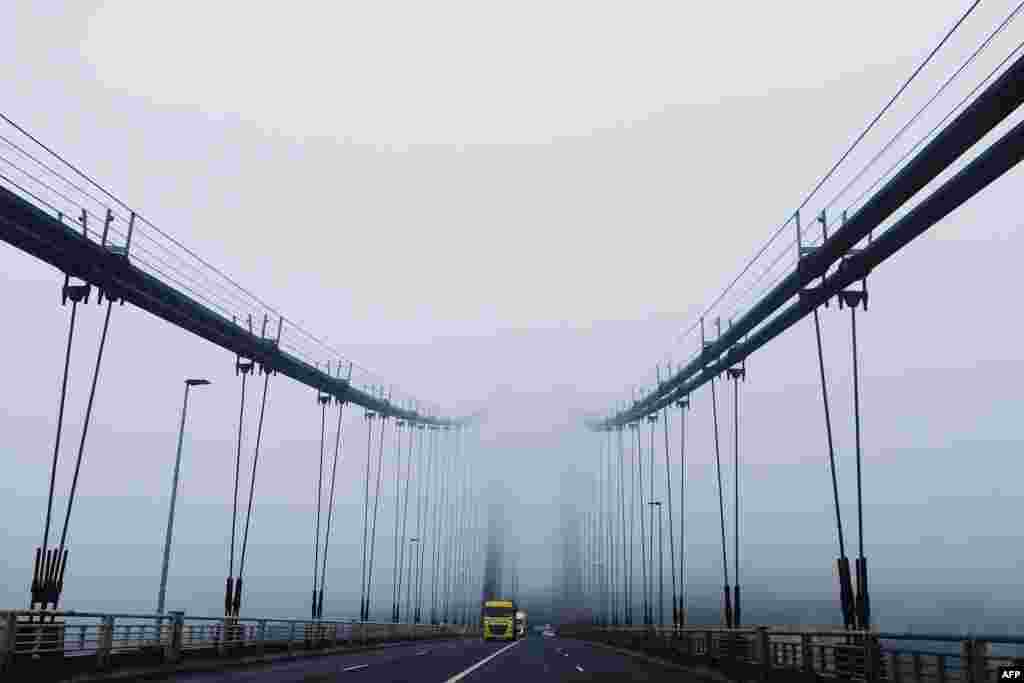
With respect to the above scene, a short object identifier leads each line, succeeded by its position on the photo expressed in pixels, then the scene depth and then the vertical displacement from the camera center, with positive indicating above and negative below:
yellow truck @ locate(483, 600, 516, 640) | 64.25 -3.72
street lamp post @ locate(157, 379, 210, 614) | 30.42 +0.80
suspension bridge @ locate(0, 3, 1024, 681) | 15.76 -0.49
